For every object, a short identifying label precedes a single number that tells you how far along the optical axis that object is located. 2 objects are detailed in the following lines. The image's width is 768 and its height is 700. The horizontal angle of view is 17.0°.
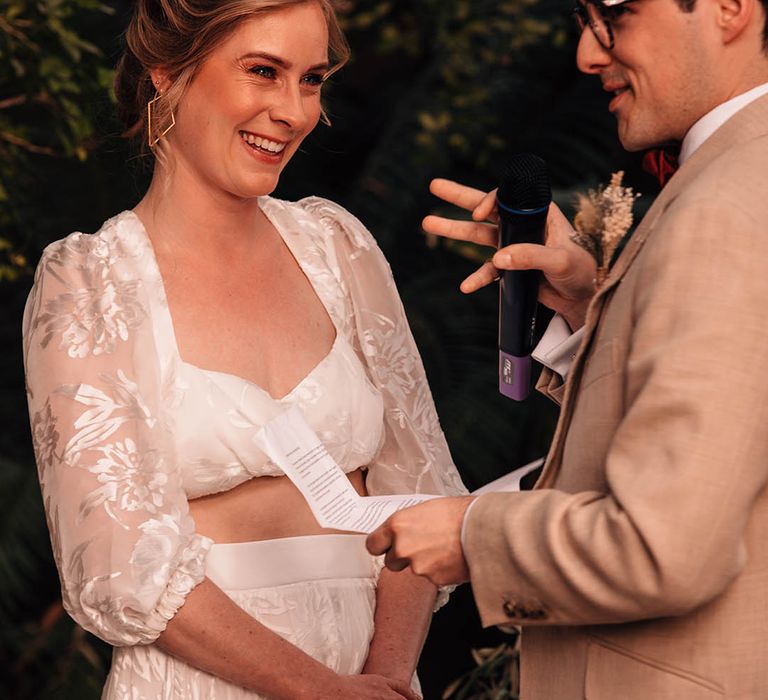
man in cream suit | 2.33
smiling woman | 2.73
